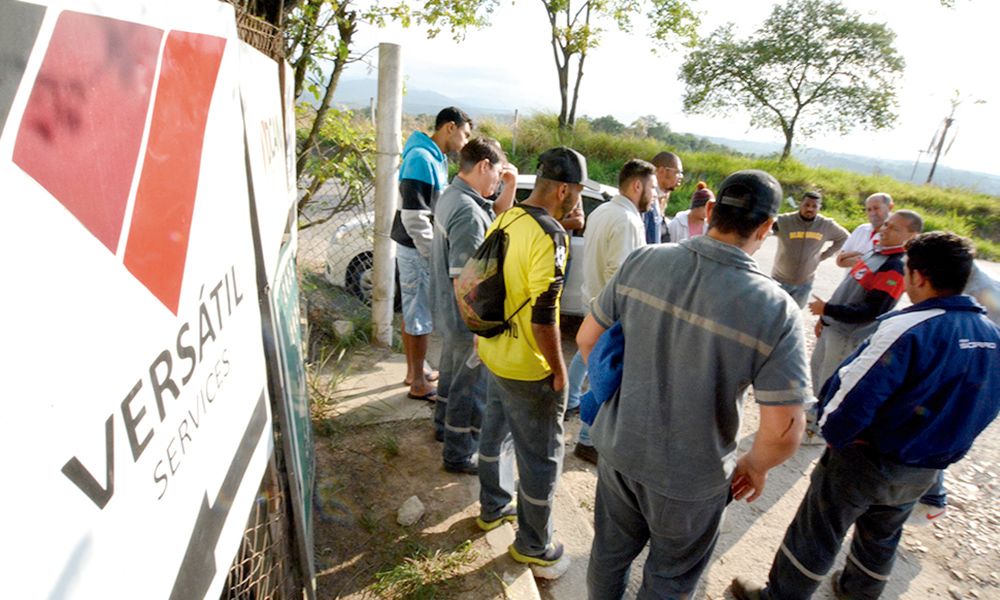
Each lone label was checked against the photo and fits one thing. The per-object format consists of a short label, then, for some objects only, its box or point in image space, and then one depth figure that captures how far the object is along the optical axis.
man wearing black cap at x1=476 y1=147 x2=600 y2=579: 2.16
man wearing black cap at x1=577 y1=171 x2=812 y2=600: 1.58
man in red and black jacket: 3.38
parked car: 5.48
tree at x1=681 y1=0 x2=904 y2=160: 21.41
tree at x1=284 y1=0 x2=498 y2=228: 3.51
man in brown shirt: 4.56
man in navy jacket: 2.07
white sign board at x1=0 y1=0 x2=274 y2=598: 0.48
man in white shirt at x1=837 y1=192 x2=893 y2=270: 4.37
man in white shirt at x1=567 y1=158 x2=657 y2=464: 3.20
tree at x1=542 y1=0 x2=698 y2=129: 15.85
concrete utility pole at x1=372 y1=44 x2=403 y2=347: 4.00
